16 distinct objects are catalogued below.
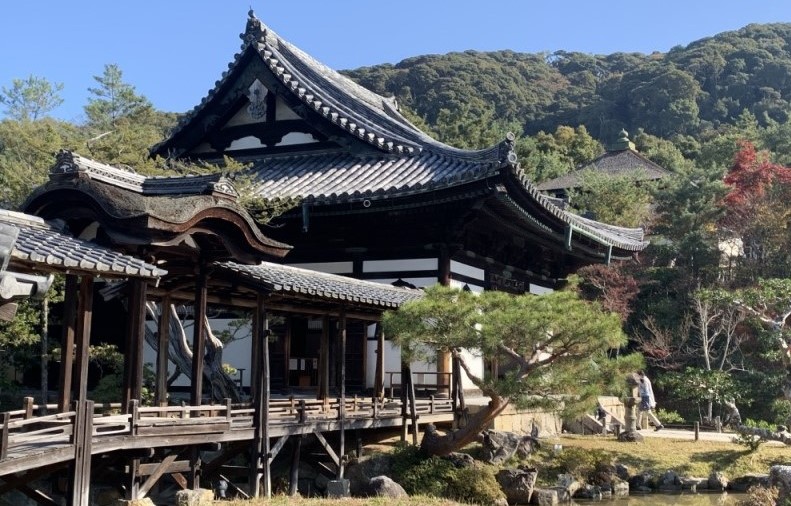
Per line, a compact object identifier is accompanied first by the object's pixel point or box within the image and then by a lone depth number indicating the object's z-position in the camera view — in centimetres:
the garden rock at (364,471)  1495
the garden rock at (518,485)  1532
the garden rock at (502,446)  1614
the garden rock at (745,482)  1778
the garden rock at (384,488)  1353
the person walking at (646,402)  2360
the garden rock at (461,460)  1538
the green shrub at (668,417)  2696
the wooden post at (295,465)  1416
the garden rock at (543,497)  1539
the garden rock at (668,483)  1759
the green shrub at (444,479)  1477
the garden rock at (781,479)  1420
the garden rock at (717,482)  1770
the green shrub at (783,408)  1977
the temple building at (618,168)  4809
